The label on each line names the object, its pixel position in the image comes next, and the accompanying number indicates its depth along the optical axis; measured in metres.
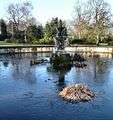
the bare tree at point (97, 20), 34.89
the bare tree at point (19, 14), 40.21
